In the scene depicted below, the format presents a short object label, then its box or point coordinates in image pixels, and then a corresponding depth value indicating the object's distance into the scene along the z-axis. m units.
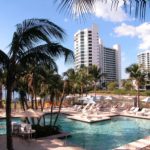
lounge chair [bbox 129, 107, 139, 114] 26.52
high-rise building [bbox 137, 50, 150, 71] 169.12
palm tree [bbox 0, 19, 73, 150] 9.55
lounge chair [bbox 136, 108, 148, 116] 25.09
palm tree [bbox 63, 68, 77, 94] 18.57
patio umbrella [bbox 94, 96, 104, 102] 34.35
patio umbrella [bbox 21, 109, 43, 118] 14.70
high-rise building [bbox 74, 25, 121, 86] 130.62
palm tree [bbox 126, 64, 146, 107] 30.12
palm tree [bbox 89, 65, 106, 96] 45.69
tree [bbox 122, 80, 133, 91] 69.21
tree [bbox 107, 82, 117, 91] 82.61
